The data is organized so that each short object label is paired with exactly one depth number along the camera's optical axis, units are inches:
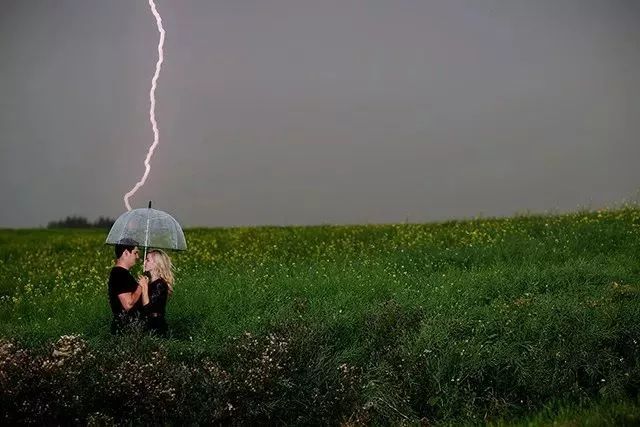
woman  426.6
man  426.6
